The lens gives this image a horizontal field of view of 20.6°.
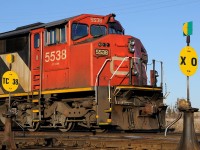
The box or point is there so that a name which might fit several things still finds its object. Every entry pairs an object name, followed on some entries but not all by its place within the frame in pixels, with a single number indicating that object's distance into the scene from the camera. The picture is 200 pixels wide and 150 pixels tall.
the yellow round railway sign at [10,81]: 17.49
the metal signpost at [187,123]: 10.53
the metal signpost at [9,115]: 13.16
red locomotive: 19.60
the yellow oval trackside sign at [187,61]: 11.18
